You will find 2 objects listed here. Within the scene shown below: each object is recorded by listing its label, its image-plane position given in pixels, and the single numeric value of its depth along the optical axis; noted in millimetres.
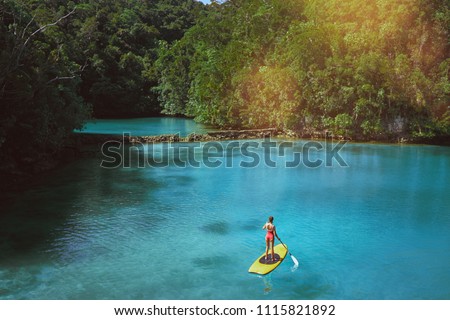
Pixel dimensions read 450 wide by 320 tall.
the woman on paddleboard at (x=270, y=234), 12344
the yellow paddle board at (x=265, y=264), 12162
